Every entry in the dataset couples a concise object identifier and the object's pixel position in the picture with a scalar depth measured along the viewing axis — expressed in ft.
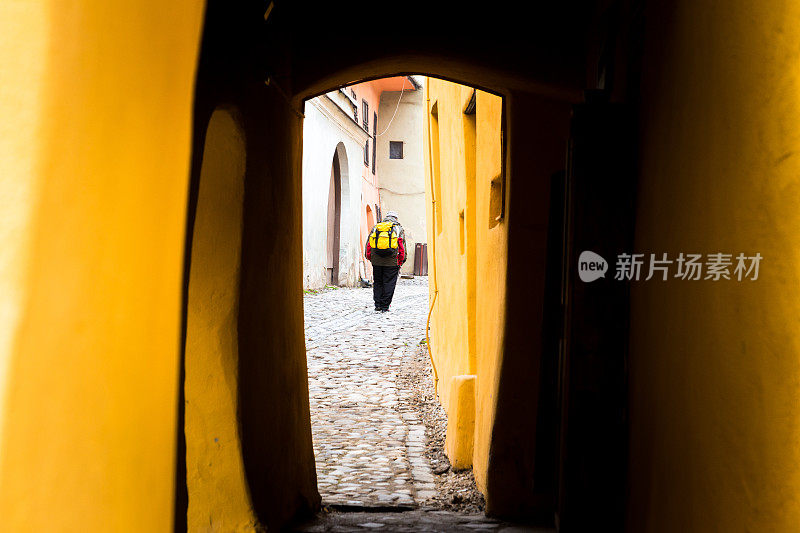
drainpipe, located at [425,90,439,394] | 29.81
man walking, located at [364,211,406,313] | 51.55
